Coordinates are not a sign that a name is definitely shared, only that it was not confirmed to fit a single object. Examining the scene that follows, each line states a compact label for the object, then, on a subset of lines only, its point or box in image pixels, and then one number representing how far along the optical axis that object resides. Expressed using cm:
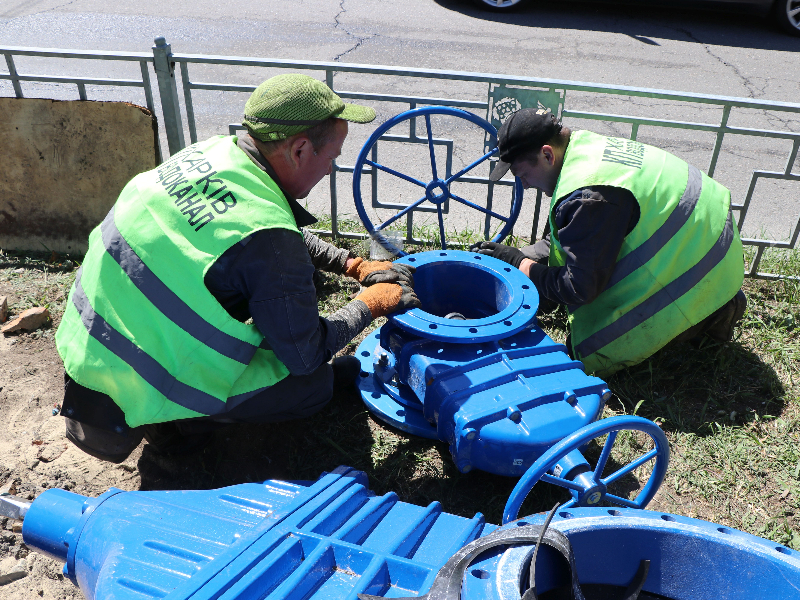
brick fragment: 341
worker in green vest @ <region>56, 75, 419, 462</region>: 220
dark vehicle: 793
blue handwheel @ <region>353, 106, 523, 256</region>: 345
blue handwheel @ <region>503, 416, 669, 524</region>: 193
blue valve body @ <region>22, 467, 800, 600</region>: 134
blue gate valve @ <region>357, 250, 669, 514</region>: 223
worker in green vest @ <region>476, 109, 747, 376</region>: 283
